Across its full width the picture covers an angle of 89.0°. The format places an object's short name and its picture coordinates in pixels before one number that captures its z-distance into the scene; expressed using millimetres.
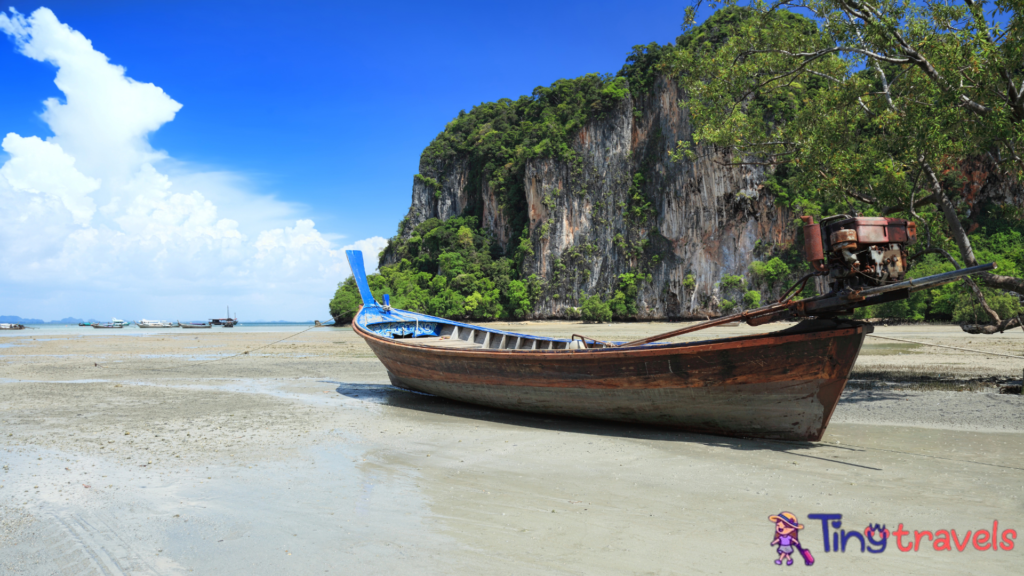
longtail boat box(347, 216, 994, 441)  5898
